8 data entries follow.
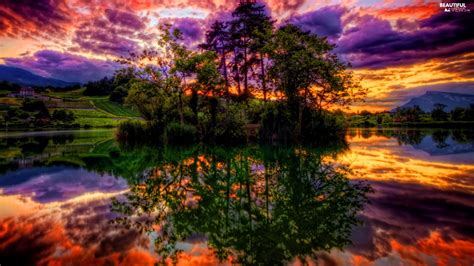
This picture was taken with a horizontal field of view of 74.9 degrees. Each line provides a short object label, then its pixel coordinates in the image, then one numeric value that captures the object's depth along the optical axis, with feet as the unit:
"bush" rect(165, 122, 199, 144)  123.85
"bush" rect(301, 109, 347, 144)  130.72
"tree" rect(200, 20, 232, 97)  154.61
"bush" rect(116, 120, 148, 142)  136.15
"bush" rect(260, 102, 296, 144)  123.34
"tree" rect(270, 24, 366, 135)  122.31
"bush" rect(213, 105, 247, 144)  119.34
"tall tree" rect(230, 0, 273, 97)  148.48
